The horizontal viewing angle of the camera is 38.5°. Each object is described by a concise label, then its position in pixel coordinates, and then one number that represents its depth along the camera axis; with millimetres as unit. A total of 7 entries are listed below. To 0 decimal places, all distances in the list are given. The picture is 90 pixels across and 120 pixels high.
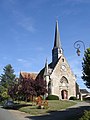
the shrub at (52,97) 26469
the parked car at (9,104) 19762
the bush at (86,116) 6672
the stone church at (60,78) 28527
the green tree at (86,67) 10932
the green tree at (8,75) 40273
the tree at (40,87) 17341
